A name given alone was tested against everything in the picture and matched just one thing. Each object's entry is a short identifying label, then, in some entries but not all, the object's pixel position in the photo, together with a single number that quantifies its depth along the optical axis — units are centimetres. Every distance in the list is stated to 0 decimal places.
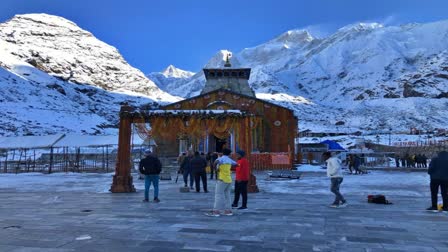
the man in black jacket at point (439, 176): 1004
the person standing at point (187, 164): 1629
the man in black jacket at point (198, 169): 1491
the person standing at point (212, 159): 2028
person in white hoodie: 1094
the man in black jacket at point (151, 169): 1233
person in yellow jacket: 941
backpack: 1171
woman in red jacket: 1070
